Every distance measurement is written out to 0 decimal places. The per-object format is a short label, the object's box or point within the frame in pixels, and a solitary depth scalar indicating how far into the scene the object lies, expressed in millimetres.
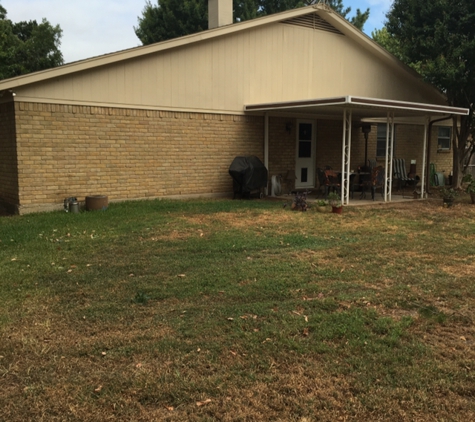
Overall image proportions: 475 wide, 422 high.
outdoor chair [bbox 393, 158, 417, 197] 17641
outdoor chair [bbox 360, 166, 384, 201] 13570
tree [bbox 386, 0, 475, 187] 15492
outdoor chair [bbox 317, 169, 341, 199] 13000
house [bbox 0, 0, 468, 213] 10656
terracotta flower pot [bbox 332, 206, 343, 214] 10875
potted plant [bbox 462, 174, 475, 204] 12763
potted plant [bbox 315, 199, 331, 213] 10945
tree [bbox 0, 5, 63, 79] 26609
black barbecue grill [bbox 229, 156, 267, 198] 13141
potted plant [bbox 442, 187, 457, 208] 12289
